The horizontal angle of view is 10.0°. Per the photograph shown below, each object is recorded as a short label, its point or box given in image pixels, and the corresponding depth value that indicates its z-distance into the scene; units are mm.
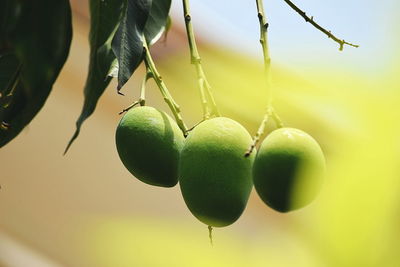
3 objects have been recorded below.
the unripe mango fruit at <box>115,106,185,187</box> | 1744
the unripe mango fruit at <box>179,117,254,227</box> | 1667
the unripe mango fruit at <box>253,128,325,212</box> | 1643
